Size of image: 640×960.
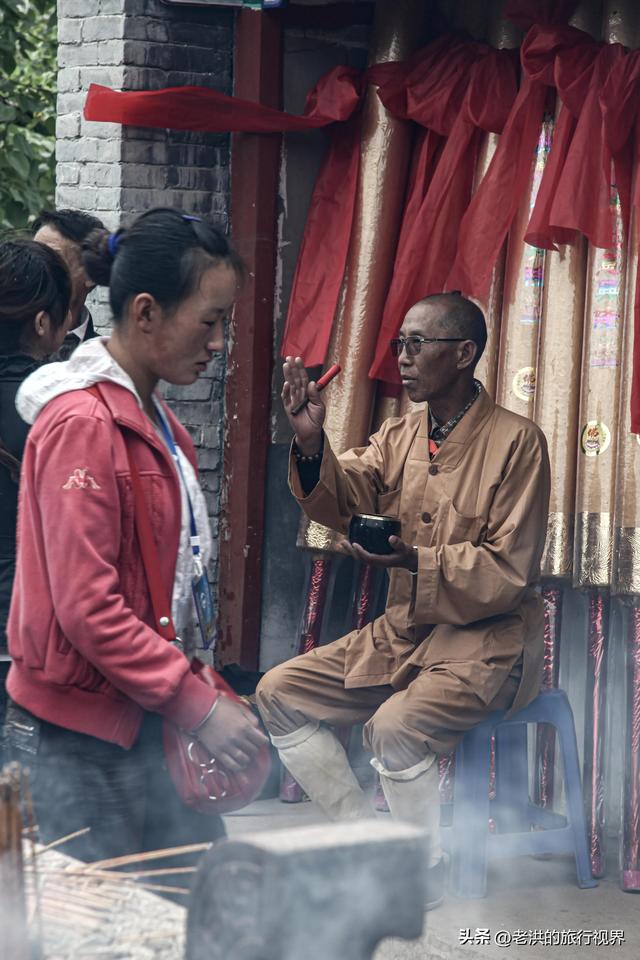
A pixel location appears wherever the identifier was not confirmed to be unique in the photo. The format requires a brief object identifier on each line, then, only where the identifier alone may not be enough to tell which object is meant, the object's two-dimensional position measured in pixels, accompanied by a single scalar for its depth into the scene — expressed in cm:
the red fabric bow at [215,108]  1016
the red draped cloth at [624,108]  868
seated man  818
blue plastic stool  856
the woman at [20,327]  693
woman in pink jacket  505
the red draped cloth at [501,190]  924
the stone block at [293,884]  372
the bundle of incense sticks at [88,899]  402
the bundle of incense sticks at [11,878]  392
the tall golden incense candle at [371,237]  1002
